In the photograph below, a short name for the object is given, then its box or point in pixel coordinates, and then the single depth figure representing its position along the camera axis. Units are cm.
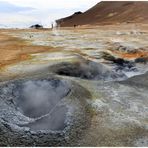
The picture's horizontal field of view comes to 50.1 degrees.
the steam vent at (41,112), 403
